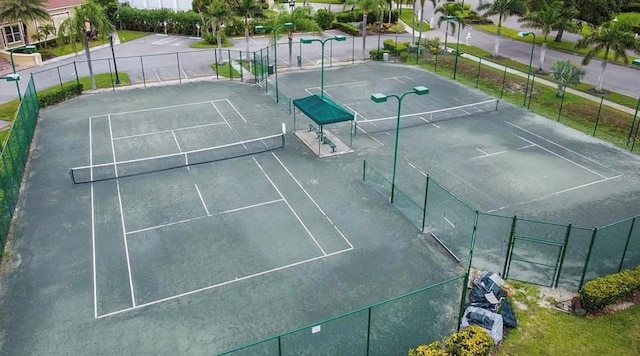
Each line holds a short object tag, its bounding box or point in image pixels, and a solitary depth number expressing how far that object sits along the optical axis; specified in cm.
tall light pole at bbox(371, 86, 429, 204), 2169
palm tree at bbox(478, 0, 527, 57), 4412
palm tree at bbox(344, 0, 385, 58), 4556
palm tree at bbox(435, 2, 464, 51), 5066
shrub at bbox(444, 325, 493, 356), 1387
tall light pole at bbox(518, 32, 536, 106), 3565
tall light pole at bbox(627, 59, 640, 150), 2836
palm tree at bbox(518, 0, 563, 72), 4150
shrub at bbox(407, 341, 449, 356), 1381
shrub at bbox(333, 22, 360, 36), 5769
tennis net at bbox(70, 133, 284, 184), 2578
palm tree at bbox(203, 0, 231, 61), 4284
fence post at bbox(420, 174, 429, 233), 2098
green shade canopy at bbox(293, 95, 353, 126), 2723
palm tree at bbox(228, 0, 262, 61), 4294
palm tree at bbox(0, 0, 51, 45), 4366
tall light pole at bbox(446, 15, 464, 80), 4160
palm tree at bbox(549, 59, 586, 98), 3538
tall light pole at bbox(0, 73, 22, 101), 2858
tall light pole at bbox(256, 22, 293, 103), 4069
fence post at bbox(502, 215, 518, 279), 1792
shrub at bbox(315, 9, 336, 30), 6088
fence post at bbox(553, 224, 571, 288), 1664
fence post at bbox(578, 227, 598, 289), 1677
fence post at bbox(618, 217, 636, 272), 1769
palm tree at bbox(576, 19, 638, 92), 3509
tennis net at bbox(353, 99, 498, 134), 3195
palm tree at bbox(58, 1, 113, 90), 3622
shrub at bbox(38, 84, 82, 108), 3588
